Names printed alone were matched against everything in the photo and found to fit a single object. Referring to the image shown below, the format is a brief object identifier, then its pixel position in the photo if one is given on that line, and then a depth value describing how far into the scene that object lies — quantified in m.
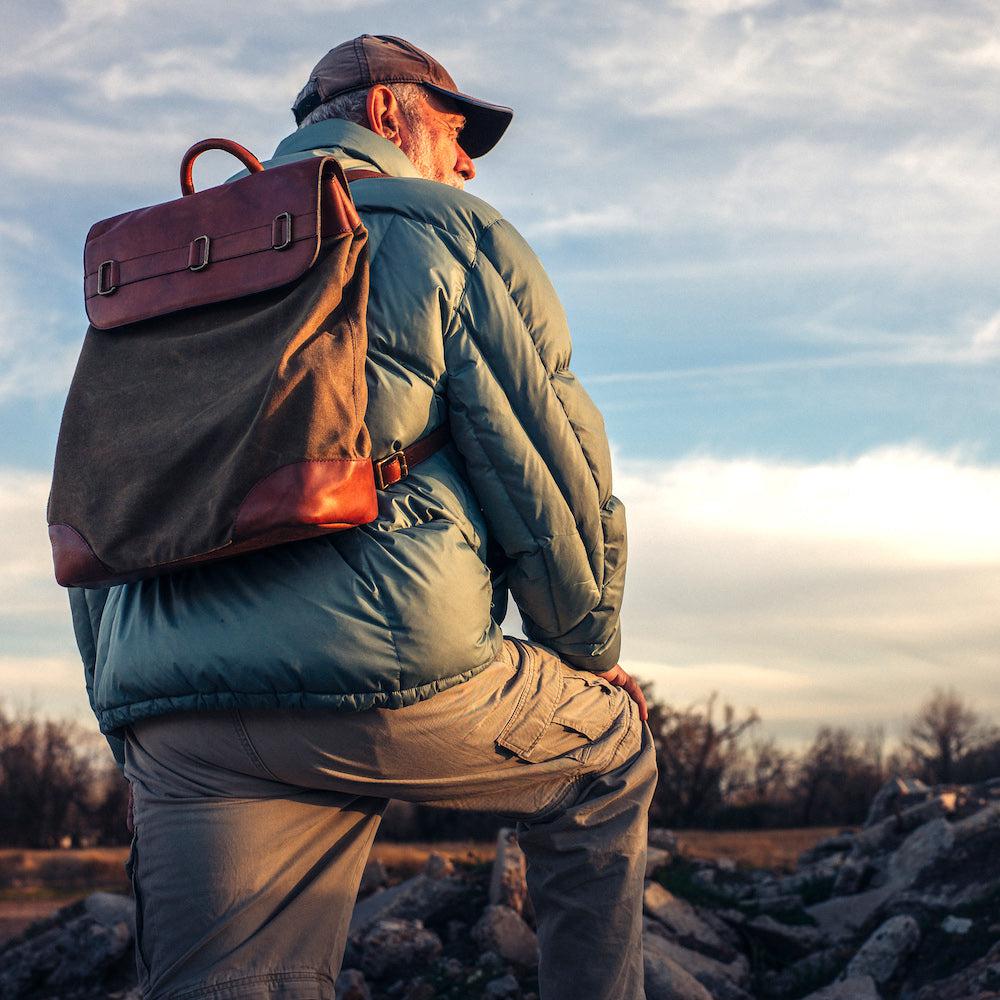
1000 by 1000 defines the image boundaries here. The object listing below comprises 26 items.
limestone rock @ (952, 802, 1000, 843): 5.92
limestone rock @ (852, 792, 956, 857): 7.23
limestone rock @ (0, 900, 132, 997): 5.58
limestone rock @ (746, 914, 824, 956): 5.32
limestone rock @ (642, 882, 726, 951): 5.27
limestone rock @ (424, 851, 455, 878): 5.86
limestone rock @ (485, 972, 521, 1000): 4.38
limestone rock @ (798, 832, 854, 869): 8.41
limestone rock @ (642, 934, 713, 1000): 4.17
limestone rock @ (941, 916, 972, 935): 4.74
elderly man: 2.01
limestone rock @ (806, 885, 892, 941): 5.62
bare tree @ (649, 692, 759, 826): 11.43
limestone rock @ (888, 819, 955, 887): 5.94
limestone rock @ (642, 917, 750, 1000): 4.70
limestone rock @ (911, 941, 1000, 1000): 3.94
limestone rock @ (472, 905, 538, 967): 4.88
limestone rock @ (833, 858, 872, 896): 6.39
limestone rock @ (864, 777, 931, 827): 8.28
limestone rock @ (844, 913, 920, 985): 4.69
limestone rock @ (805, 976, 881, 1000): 4.25
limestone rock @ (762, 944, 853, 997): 4.87
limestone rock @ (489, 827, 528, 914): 5.32
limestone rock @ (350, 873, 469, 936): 5.45
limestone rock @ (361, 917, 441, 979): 5.05
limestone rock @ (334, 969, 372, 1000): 4.68
